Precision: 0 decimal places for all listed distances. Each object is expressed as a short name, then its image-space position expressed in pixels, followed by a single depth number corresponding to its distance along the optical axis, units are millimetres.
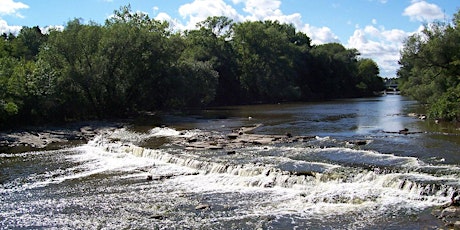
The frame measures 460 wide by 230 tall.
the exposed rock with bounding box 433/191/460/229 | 15071
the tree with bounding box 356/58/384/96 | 135750
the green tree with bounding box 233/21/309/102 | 98812
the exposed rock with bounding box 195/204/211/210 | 18156
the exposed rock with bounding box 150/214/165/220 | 16956
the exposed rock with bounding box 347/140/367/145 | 31222
